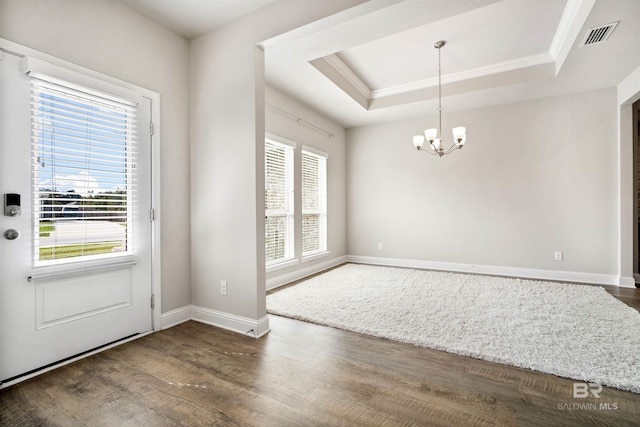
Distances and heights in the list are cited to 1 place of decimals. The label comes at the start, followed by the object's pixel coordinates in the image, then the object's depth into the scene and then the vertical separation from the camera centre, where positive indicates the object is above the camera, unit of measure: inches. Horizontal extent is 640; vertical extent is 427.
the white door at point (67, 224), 72.2 -3.0
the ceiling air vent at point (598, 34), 101.0 +65.9
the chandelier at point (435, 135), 134.9 +38.6
